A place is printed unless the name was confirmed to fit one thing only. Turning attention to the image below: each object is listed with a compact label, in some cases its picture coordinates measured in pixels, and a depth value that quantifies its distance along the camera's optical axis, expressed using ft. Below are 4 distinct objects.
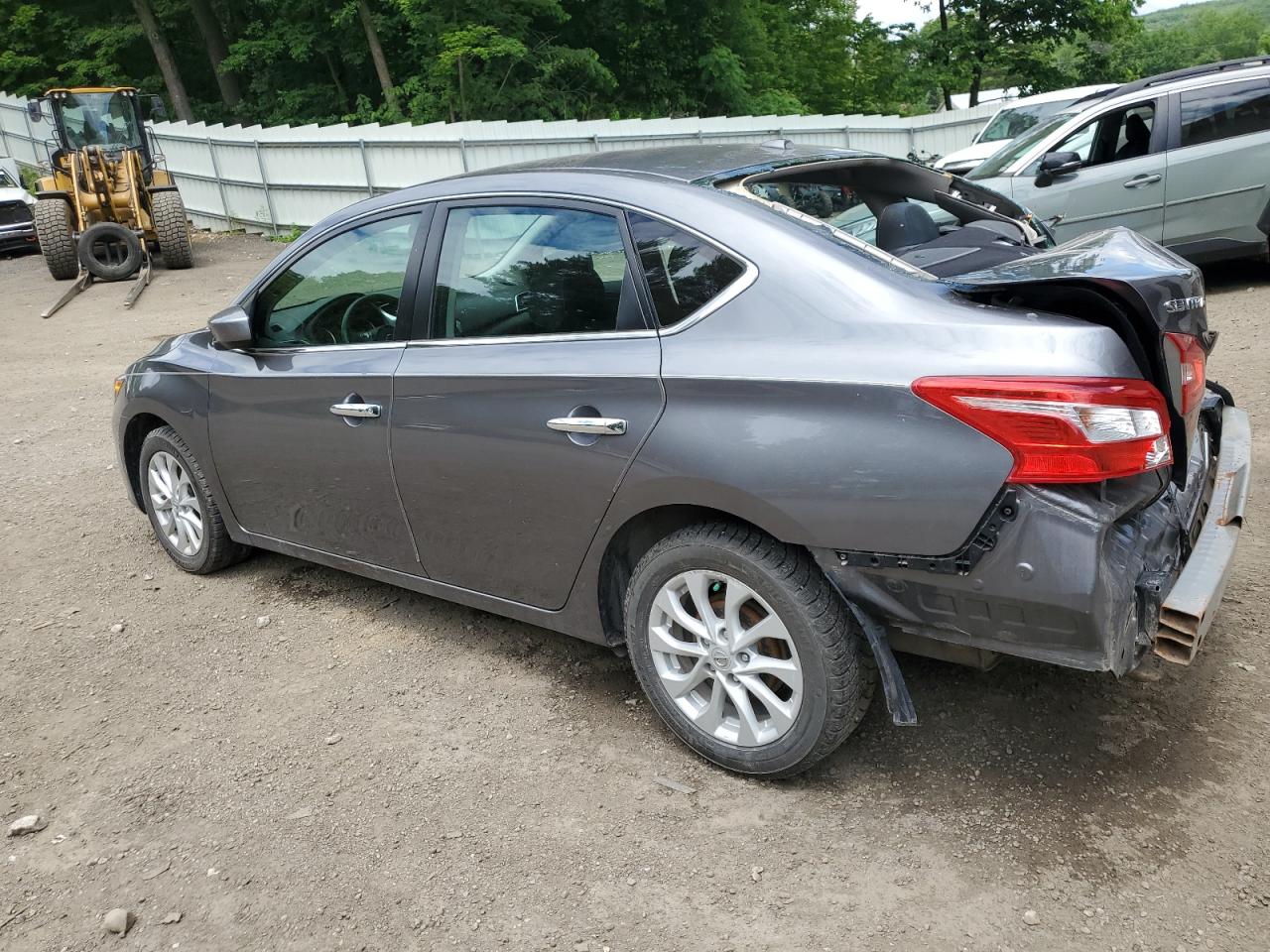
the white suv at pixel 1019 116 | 47.09
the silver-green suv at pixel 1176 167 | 27.25
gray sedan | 8.15
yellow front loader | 51.34
